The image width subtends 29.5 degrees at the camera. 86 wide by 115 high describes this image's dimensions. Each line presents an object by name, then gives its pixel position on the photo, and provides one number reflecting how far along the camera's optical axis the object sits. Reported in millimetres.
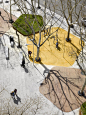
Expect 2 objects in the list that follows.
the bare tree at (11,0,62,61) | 25406
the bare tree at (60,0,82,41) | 25734
